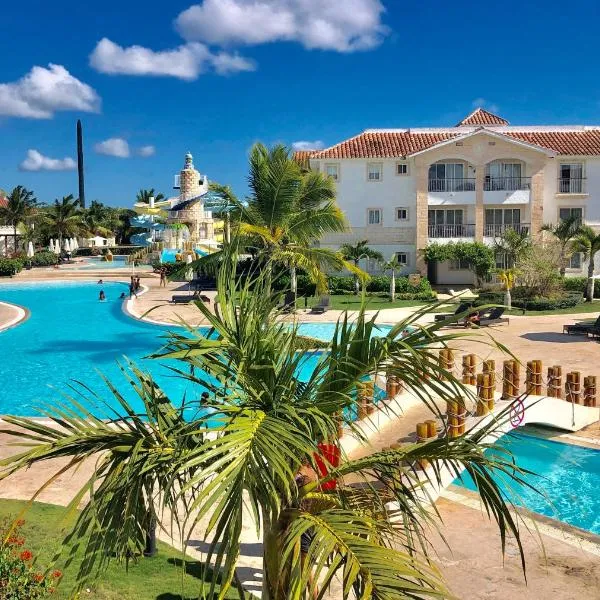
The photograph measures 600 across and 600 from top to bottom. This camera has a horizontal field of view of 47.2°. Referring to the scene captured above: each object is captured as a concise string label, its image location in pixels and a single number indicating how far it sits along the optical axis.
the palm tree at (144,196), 98.00
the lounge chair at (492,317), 25.11
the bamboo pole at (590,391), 14.57
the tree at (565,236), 33.97
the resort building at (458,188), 40.19
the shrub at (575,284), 35.72
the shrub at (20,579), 5.80
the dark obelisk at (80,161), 128.50
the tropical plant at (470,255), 37.16
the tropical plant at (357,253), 35.06
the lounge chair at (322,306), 29.50
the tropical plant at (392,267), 32.66
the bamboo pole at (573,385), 14.30
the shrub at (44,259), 58.19
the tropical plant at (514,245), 33.59
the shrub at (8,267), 50.78
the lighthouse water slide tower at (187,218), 63.56
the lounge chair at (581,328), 22.03
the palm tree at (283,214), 24.53
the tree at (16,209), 64.88
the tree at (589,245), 31.97
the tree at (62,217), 69.12
